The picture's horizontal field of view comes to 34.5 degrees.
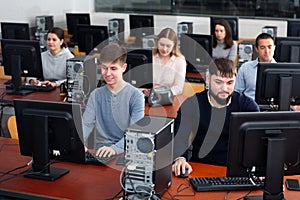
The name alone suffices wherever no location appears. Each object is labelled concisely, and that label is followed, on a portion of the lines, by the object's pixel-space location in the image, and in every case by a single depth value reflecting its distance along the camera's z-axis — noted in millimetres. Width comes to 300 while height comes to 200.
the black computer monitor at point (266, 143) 2283
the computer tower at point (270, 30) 7089
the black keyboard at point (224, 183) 2488
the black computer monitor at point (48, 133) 2539
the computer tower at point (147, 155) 2205
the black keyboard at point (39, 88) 4594
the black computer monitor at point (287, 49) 4250
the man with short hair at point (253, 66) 4375
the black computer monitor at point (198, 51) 5699
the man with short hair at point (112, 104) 3184
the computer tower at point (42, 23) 8196
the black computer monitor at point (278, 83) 3287
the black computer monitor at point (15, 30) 6938
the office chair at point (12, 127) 3309
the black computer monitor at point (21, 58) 4238
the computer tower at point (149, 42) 6379
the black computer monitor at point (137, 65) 4070
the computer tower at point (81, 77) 3930
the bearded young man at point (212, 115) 2893
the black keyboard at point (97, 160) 2807
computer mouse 2645
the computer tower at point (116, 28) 8202
